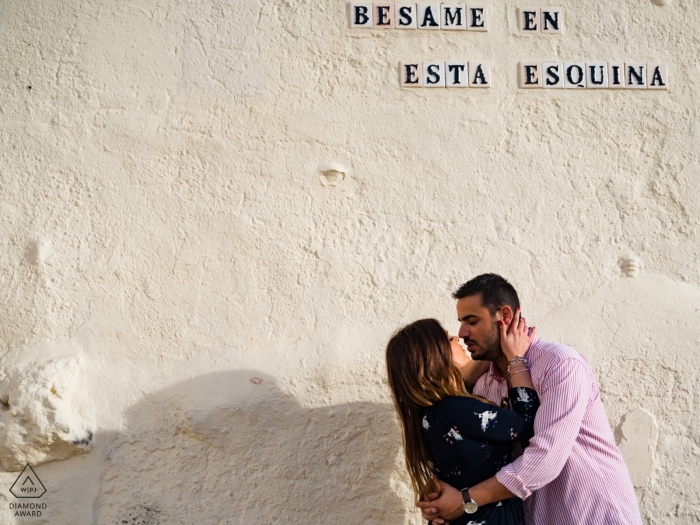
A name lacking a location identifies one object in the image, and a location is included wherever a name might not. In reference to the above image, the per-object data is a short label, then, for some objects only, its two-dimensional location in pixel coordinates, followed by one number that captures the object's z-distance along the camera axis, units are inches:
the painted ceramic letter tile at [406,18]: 119.1
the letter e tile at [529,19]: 120.5
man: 82.4
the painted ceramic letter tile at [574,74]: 119.9
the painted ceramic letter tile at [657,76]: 121.0
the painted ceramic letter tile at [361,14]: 118.8
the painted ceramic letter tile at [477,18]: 119.9
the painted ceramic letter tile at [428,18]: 119.3
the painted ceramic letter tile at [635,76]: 120.7
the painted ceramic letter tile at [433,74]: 118.2
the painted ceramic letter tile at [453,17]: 119.6
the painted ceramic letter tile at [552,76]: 119.6
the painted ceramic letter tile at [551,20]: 120.8
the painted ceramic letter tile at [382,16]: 119.0
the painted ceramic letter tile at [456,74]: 118.4
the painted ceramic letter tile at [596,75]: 120.2
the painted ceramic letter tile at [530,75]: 119.1
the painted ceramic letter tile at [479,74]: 118.6
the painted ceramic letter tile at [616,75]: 120.4
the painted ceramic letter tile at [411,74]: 118.0
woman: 83.7
